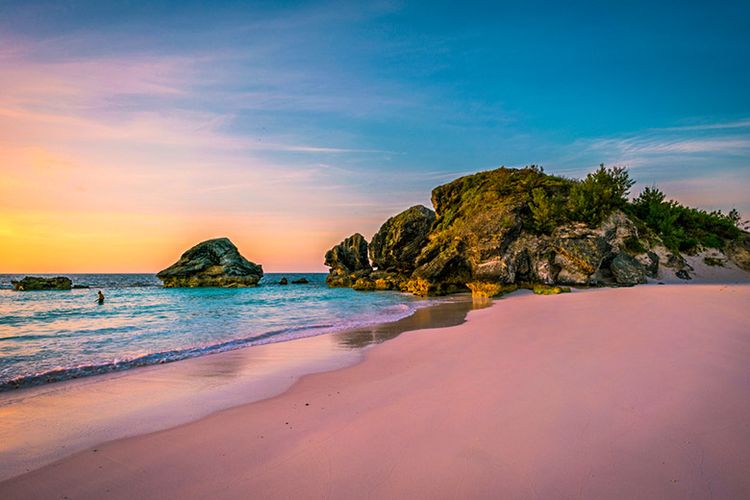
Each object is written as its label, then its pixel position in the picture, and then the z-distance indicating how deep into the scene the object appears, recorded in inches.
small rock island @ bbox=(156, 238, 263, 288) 2086.6
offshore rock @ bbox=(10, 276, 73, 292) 1680.6
